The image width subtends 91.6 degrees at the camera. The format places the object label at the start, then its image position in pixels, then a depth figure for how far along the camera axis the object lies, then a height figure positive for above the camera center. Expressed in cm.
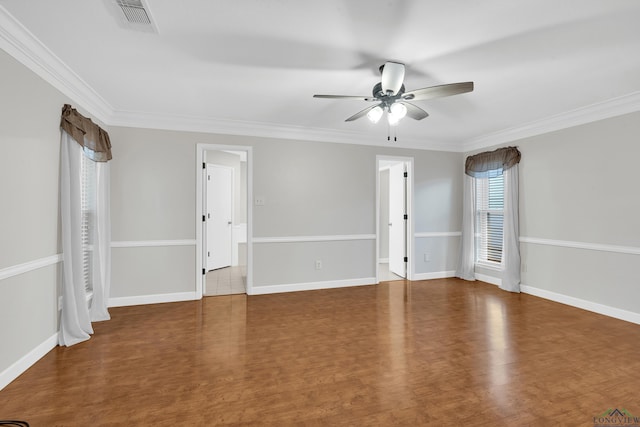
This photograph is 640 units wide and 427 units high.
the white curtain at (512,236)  459 -35
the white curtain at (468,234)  534 -37
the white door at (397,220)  553 -15
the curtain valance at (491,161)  463 +81
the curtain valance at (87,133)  279 +77
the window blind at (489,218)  501 -9
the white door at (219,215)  588 -7
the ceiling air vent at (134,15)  185 +124
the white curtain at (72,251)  276 -36
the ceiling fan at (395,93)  242 +97
